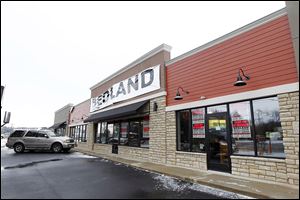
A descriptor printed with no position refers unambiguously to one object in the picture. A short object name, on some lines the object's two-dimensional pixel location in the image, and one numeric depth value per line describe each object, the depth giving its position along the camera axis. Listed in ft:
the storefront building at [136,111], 37.99
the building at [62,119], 94.68
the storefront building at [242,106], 22.09
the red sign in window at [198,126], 30.93
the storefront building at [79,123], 70.74
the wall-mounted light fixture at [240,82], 23.80
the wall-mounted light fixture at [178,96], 32.49
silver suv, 53.21
